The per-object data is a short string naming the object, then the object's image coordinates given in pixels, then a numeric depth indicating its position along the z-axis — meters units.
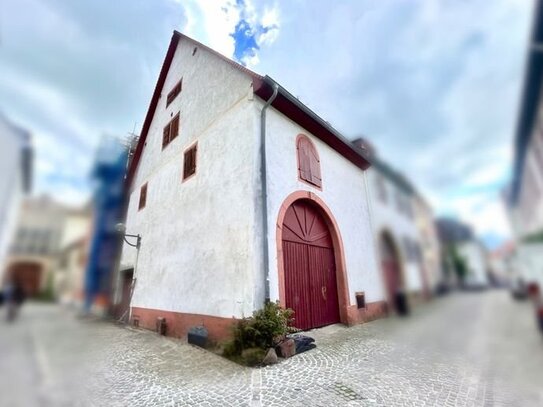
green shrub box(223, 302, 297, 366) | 3.71
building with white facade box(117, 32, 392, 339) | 3.92
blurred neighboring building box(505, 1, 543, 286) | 1.58
